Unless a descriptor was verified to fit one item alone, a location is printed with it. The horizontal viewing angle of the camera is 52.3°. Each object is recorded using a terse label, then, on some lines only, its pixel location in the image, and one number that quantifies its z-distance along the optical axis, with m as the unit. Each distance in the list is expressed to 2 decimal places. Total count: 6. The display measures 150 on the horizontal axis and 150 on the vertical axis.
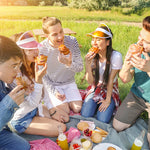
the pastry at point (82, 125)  2.68
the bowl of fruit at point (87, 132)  2.44
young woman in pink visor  2.32
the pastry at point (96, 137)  2.39
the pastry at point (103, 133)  2.51
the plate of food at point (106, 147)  2.10
